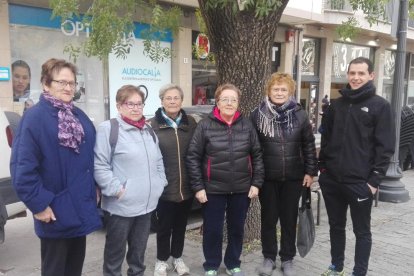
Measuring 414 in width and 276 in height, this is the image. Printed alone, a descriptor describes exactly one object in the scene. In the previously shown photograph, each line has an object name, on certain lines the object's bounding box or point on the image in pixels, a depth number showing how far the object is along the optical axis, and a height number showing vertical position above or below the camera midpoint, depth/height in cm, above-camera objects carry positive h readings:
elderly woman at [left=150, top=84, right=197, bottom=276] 360 -59
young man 340 -56
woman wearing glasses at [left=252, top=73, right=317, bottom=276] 367 -67
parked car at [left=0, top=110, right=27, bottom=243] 426 -97
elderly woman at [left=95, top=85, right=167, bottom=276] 310 -73
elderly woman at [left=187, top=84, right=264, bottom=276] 354 -69
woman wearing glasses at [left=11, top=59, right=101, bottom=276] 254 -56
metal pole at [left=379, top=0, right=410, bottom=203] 658 -33
